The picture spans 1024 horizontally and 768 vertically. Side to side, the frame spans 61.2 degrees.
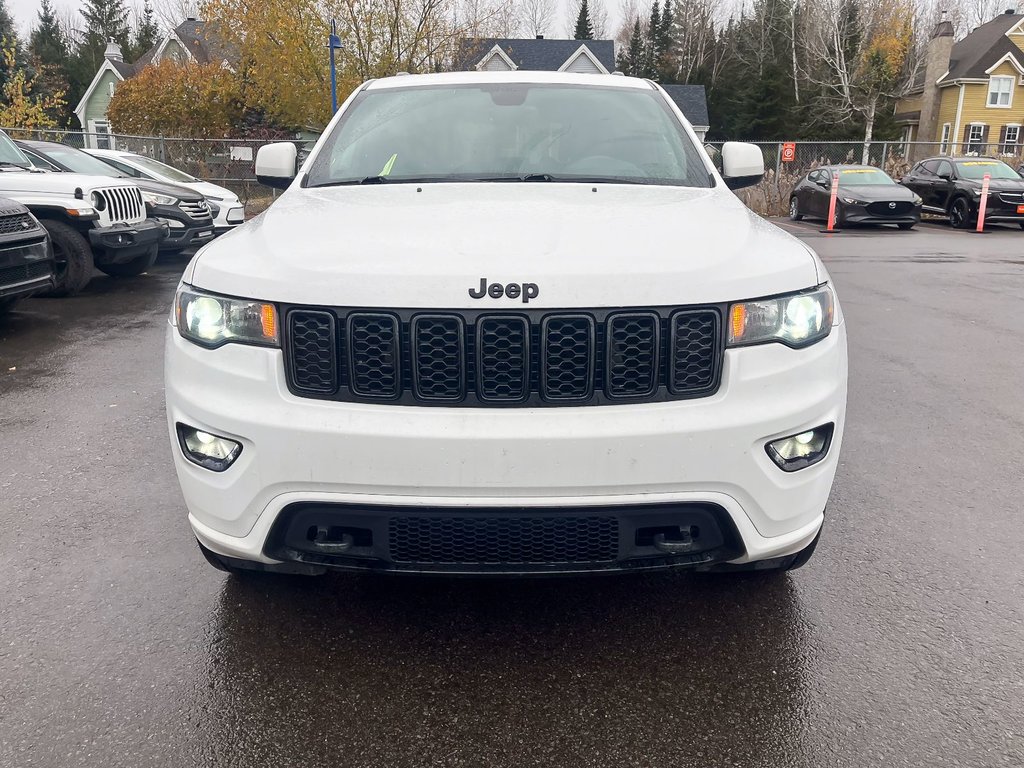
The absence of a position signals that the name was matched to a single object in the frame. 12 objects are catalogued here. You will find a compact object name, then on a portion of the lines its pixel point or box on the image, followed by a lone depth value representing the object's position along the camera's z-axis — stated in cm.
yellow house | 4725
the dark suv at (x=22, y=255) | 707
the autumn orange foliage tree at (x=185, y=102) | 3033
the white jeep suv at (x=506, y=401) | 223
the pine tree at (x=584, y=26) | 8069
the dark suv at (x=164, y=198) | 1132
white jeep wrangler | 891
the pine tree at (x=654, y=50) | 6719
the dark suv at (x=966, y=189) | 1905
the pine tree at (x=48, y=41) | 5928
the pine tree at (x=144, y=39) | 6431
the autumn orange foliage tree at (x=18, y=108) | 3098
